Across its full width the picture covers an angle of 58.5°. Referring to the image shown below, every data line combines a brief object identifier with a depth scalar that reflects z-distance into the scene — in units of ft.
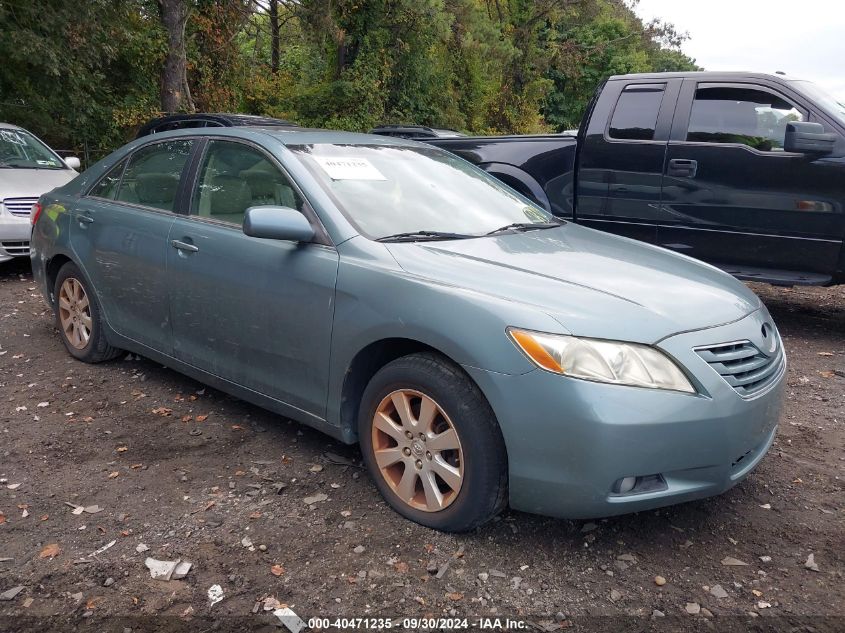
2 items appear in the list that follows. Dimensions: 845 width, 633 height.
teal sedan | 8.50
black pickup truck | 17.95
